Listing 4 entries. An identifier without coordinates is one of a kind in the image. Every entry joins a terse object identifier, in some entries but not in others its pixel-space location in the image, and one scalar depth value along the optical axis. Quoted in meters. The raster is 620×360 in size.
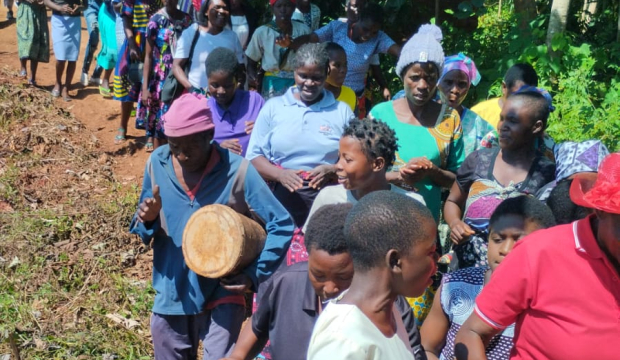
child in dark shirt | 3.01
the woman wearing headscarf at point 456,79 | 5.75
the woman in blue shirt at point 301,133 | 5.05
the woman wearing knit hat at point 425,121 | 4.89
